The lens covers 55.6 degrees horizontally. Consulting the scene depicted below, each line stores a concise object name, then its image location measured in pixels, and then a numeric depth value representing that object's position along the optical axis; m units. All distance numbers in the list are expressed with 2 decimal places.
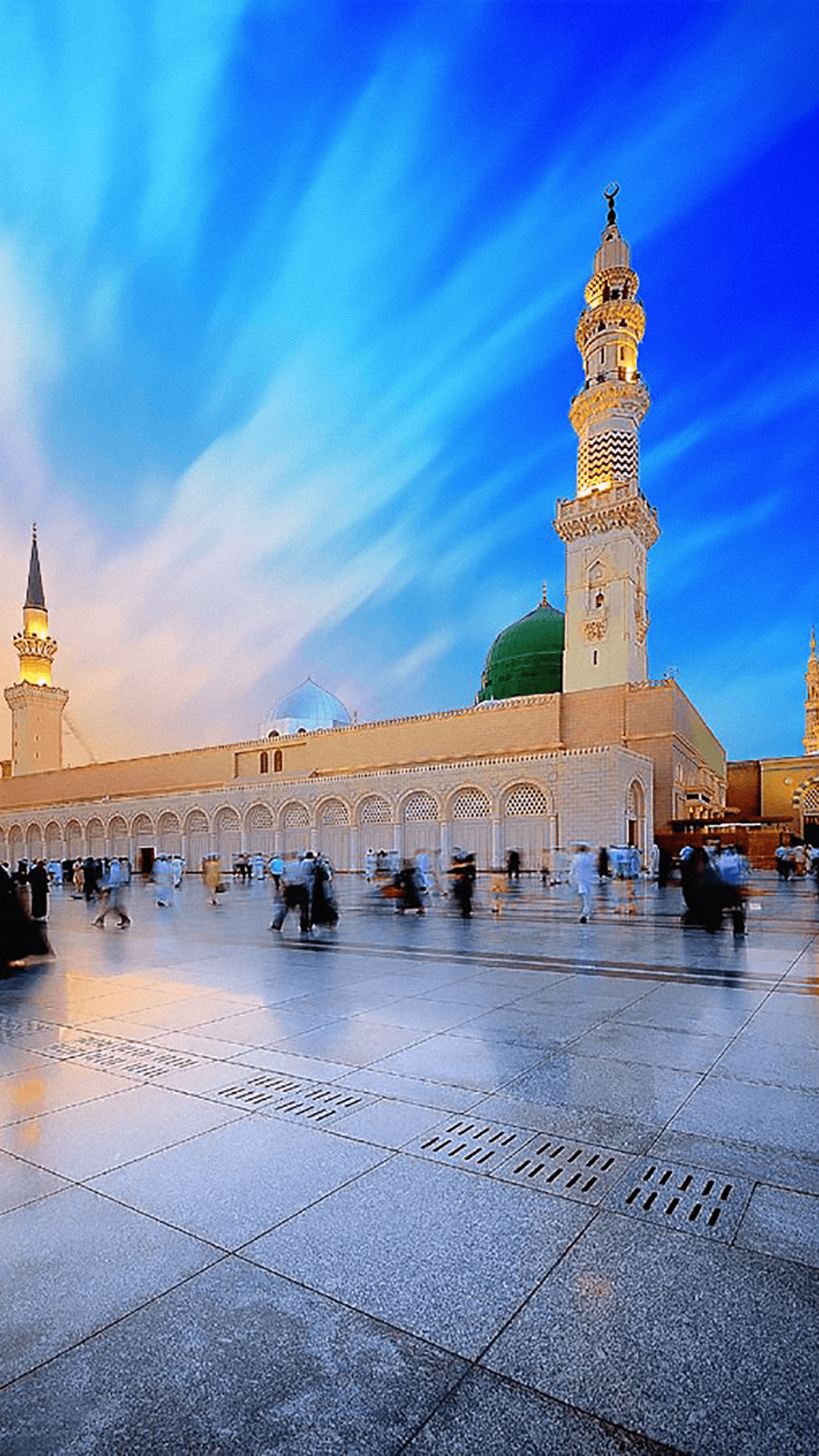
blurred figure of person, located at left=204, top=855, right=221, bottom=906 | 18.25
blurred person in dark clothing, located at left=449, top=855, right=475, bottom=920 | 13.32
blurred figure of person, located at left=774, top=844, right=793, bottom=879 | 23.38
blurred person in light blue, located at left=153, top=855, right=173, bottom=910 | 17.88
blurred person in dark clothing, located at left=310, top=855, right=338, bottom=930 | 11.20
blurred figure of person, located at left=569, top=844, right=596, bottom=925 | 12.36
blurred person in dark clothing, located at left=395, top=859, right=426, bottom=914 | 13.84
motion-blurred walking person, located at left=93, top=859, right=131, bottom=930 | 13.09
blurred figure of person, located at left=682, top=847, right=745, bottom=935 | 10.40
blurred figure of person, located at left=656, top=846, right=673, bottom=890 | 22.70
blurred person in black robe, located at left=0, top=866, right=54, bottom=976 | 8.23
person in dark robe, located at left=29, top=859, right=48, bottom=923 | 12.40
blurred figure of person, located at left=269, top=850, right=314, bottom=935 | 11.08
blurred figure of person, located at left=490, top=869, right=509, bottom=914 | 16.04
